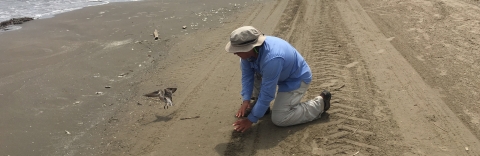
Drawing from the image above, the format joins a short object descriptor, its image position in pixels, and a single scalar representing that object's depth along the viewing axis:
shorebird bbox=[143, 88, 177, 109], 4.43
